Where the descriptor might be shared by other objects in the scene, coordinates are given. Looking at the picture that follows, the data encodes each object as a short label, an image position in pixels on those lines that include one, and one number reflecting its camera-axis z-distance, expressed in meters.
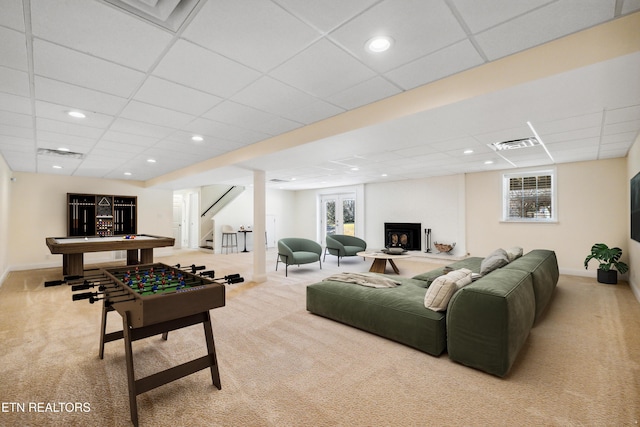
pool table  5.14
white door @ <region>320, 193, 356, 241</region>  10.25
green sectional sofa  2.26
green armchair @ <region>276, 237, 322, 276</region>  6.15
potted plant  5.06
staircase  11.11
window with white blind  6.39
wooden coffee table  6.15
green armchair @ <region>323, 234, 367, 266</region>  7.45
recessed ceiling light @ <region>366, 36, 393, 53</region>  1.96
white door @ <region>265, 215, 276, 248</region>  11.29
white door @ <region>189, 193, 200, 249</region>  11.11
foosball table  1.85
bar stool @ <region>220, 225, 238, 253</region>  10.17
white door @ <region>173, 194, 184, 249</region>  11.85
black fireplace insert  8.35
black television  3.88
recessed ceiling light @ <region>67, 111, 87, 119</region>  3.19
